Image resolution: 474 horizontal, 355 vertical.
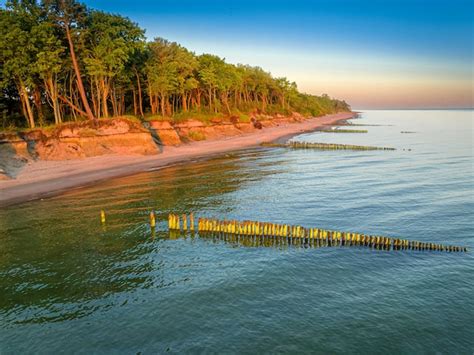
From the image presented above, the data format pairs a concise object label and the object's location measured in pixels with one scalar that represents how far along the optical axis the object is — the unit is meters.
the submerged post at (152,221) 28.77
